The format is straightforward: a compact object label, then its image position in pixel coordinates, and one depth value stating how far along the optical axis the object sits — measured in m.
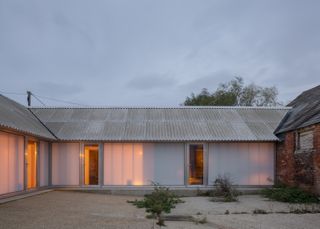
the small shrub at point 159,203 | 7.05
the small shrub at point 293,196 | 8.80
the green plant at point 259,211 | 7.25
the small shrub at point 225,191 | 9.51
